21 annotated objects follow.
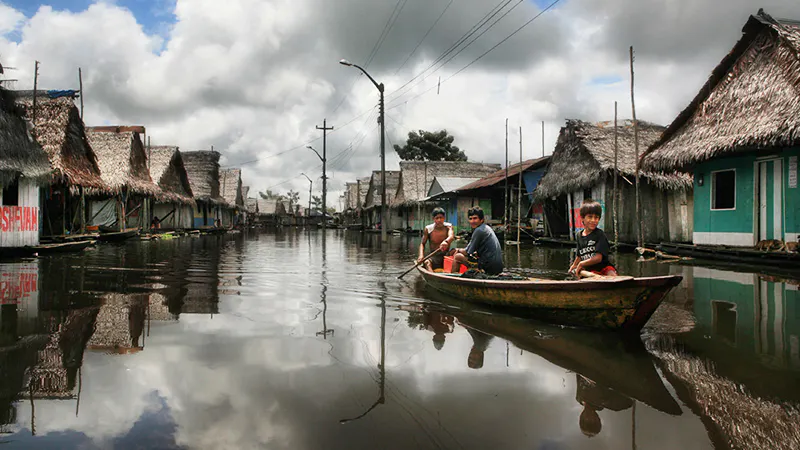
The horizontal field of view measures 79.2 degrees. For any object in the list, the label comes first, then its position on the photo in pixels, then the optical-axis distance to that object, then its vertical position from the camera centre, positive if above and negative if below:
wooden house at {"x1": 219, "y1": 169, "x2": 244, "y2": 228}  44.34 +2.99
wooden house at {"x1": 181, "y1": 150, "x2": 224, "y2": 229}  36.41 +3.40
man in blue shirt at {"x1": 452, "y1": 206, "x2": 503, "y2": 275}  6.58 -0.32
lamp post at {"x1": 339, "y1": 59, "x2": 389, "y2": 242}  21.83 +2.81
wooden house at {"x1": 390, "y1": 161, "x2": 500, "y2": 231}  33.88 +3.16
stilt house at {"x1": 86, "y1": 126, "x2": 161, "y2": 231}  21.32 +2.10
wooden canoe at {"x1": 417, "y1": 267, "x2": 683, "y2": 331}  4.33 -0.75
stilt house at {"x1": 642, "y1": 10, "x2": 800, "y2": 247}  10.31 +1.83
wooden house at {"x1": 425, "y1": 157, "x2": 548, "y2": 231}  24.06 +1.64
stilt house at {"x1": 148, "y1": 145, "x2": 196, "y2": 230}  27.78 +2.25
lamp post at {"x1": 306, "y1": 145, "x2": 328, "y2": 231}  39.75 +2.94
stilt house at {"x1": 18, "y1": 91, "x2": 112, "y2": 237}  15.77 +2.10
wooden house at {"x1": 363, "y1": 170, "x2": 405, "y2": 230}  39.94 +2.53
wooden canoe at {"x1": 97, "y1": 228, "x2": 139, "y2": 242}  18.41 -0.52
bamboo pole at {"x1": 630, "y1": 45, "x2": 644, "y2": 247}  13.13 +0.27
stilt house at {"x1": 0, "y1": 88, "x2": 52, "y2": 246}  11.99 +1.16
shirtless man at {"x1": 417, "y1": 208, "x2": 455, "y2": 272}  8.56 -0.18
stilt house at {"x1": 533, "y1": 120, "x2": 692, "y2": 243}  15.75 +1.29
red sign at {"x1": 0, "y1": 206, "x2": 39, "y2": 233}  12.05 +0.10
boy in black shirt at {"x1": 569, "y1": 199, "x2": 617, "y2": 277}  5.16 -0.23
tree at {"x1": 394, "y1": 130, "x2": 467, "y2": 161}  49.94 +7.91
